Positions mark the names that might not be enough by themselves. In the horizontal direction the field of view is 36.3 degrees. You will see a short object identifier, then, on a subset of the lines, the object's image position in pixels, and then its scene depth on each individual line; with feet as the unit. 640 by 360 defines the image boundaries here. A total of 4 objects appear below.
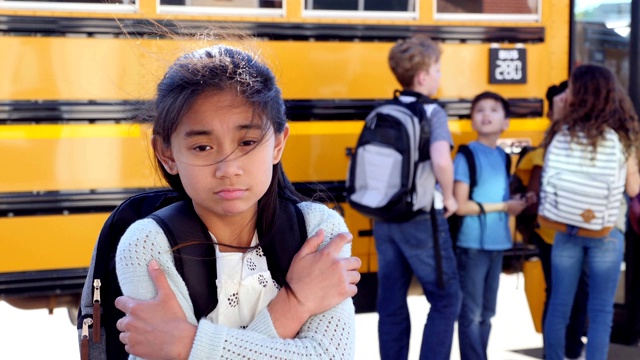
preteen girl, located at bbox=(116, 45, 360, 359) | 4.59
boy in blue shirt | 13.14
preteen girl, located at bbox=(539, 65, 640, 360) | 12.24
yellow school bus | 11.98
